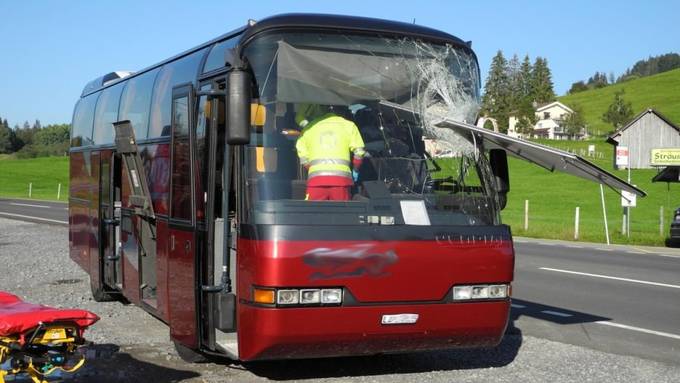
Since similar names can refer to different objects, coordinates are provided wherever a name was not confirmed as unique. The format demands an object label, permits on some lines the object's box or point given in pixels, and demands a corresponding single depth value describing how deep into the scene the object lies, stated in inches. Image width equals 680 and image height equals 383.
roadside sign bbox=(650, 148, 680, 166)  1366.9
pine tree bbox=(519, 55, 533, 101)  6289.4
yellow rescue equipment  217.9
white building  6013.8
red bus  245.9
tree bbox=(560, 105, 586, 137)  5341.0
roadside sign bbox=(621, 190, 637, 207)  944.4
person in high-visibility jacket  259.6
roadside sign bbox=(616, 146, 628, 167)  1064.2
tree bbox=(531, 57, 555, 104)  6412.4
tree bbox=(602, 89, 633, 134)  5226.4
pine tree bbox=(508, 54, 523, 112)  5975.4
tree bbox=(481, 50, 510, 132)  4561.0
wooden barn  3120.1
